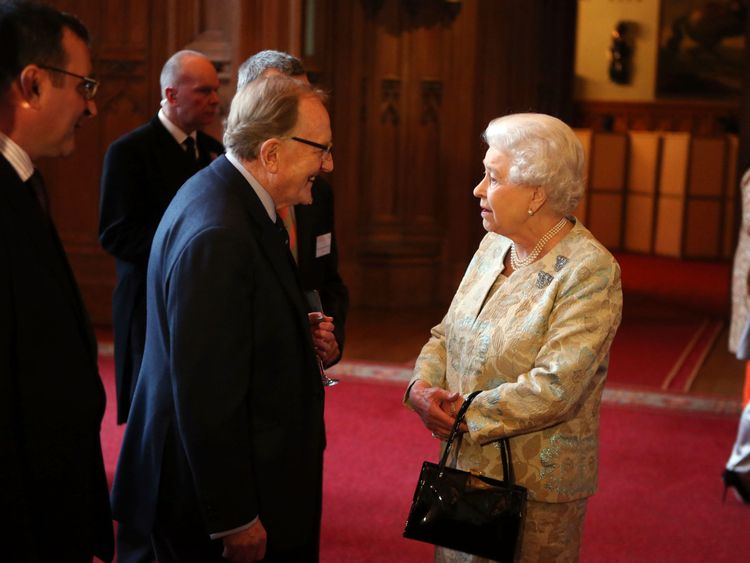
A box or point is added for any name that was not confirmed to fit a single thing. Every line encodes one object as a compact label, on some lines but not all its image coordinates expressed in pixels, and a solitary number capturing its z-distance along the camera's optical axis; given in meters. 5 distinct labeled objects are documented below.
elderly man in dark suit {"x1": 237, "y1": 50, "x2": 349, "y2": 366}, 3.30
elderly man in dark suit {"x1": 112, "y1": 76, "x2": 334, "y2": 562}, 2.10
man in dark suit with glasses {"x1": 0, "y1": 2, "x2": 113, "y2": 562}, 1.81
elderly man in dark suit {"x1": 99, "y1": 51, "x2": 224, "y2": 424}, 3.80
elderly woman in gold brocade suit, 2.43
